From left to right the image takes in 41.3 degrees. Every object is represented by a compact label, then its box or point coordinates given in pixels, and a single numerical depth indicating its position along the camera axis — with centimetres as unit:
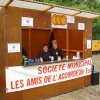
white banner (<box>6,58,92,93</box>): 376
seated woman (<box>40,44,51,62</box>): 454
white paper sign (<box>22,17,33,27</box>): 384
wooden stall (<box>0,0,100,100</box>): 369
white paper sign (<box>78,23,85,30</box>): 484
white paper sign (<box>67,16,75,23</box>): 458
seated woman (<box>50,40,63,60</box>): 488
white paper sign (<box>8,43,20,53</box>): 371
